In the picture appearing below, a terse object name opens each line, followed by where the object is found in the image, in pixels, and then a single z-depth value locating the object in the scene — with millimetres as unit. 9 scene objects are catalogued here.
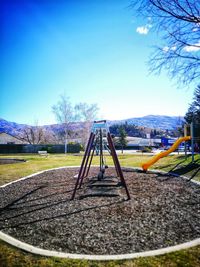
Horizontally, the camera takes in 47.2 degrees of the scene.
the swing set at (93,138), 7558
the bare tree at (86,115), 48031
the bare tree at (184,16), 5684
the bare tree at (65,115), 43144
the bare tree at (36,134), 64750
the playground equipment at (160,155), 12740
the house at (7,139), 63812
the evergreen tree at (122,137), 54806
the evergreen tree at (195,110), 38219
